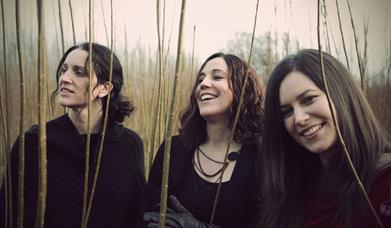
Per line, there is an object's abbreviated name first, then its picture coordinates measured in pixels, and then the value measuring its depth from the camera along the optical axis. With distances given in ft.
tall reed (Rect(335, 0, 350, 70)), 2.01
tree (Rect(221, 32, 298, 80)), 20.03
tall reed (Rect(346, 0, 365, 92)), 2.31
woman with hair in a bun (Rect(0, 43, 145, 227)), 3.59
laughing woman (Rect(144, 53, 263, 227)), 3.22
